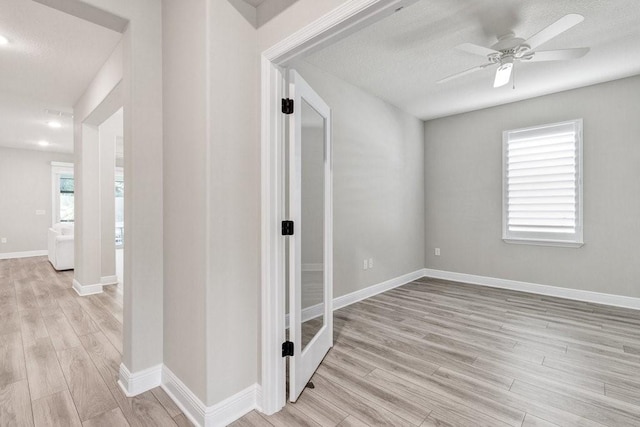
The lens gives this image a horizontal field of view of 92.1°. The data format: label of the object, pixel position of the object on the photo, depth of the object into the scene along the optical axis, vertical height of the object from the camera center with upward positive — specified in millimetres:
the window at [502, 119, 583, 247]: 3871 +343
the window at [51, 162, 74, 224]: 7773 +503
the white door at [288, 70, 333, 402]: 1821 -161
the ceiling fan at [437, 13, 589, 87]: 2311 +1293
